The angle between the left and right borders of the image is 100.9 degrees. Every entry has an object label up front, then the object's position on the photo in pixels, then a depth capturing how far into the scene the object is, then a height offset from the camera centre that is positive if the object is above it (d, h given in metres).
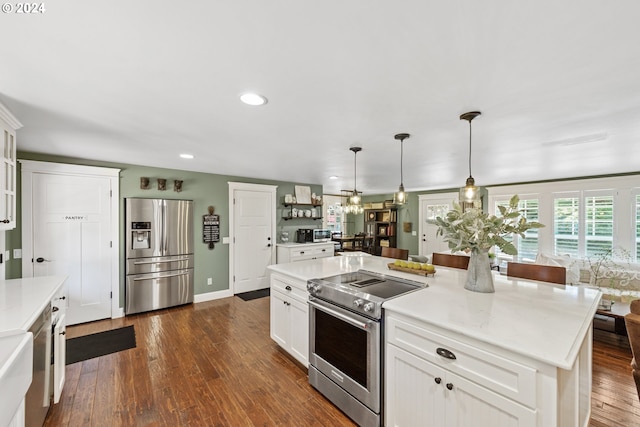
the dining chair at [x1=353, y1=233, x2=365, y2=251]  8.43 -0.97
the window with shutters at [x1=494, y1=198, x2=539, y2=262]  5.52 -0.57
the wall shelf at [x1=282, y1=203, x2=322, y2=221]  5.75 +0.06
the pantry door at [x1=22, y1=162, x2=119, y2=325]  3.30 -0.32
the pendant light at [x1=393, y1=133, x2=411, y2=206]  2.76 +0.16
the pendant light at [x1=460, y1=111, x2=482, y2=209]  2.24 +0.16
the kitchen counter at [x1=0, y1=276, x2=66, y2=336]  1.42 -0.60
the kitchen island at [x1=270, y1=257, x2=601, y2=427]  1.15 -0.72
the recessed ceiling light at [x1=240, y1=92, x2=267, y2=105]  1.71 +0.75
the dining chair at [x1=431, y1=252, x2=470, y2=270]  3.00 -0.58
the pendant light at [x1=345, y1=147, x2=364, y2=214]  3.26 +0.09
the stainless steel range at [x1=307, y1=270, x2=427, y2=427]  1.77 -0.96
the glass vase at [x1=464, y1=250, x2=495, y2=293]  1.93 -0.46
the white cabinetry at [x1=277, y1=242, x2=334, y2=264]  5.36 -0.84
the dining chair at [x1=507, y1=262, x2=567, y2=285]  2.26 -0.55
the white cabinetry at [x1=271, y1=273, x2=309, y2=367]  2.45 -1.05
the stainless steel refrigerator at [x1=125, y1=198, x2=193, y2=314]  3.90 -0.66
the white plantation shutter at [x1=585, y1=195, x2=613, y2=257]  4.67 -0.22
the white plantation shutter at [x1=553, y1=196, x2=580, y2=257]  5.02 -0.26
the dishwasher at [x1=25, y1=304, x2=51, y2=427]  1.55 -1.05
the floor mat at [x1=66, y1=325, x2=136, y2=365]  2.82 -1.54
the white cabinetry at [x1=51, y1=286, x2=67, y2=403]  1.97 -1.04
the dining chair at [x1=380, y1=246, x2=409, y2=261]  3.65 -0.59
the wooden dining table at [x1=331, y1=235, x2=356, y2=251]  8.23 -0.87
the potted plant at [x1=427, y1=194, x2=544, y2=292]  1.85 -0.16
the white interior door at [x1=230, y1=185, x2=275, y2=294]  5.03 -0.49
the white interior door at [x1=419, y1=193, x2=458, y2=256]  7.09 -0.07
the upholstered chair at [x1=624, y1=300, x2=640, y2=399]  1.42 -0.68
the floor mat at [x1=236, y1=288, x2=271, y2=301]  4.82 -1.56
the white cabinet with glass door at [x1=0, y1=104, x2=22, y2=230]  1.93 +0.33
